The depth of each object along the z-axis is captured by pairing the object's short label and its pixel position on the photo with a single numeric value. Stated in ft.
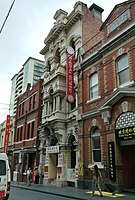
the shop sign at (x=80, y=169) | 53.44
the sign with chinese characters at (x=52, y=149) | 65.88
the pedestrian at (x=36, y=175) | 72.64
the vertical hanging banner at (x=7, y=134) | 110.52
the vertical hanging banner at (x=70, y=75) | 59.77
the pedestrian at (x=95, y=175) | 40.60
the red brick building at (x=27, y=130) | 85.71
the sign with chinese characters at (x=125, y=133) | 41.41
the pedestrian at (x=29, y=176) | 72.18
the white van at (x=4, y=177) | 29.32
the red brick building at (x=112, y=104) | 43.43
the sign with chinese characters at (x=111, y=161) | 43.34
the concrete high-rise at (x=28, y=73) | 337.78
